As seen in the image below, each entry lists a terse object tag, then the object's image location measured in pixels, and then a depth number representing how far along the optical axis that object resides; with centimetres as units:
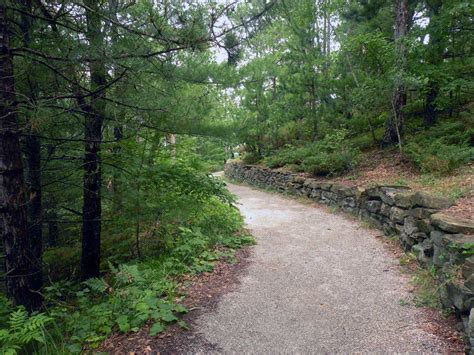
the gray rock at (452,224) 331
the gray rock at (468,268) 271
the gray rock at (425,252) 386
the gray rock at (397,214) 488
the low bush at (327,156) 851
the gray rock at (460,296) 257
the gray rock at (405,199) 468
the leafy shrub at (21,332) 225
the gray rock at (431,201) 426
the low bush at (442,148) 597
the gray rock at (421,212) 418
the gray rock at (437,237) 357
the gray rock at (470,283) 258
